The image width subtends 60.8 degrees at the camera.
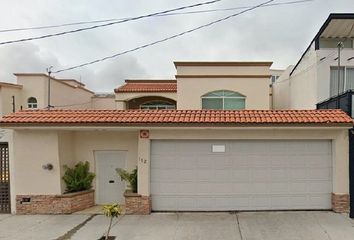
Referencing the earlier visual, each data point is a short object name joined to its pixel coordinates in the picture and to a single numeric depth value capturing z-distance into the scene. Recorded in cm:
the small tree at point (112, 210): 732
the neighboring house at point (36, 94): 2515
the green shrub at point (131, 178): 1005
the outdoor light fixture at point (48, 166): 1000
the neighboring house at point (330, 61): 1442
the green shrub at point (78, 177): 1024
